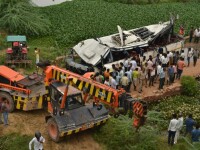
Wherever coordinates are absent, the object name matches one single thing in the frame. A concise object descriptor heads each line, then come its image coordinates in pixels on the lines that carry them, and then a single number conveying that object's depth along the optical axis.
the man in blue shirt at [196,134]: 13.93
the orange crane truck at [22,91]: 16.39
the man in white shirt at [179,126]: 14.06
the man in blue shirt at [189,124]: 14.75
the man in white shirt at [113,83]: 17.22
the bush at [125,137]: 13.88
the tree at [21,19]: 25.36
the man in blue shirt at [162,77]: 18.98
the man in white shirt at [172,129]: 13.91
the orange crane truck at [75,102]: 13.94
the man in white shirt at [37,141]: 12.69
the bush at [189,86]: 20.00
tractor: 20.98
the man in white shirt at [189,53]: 22.21
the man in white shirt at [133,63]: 19.36
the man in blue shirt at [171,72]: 19.52
